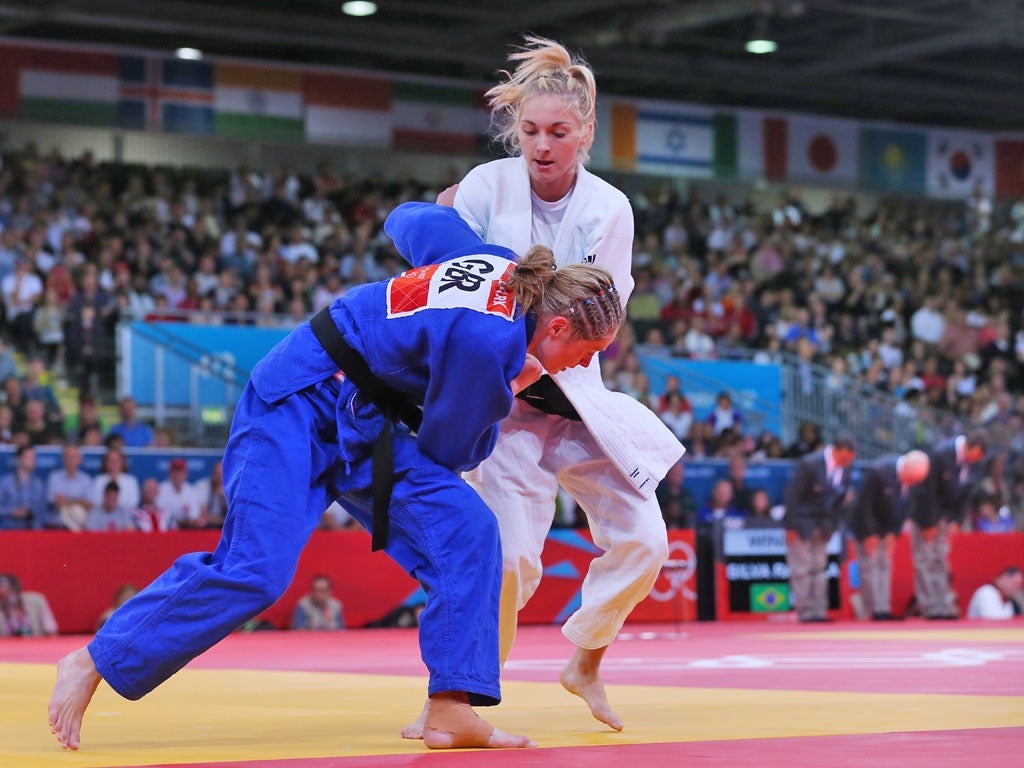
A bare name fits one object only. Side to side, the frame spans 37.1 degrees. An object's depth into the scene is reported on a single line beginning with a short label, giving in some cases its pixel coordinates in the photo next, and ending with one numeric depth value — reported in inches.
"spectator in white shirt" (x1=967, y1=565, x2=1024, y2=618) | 592.7
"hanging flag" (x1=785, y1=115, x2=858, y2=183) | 1017.5
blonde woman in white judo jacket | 175.2
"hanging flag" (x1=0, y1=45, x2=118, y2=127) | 791.7
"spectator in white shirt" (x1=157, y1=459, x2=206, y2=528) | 519.2
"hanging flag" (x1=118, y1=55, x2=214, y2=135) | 821.9
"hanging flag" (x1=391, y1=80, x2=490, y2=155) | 899.4
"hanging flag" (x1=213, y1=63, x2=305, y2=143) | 842.2
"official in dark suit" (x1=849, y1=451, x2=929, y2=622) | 561.3
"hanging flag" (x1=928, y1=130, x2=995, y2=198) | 1058.1
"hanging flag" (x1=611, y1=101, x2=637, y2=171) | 941.2
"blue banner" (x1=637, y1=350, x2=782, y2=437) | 686.5
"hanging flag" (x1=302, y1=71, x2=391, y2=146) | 873.5
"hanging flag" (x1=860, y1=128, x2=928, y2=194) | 1035.9
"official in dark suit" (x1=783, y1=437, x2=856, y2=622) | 543.8
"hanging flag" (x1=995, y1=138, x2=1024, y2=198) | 1085.8
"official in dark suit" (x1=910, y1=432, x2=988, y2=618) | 565.9
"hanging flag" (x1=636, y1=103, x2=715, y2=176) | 956.0
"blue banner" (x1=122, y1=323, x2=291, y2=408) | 574.9
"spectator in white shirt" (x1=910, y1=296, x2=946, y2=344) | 878.4
